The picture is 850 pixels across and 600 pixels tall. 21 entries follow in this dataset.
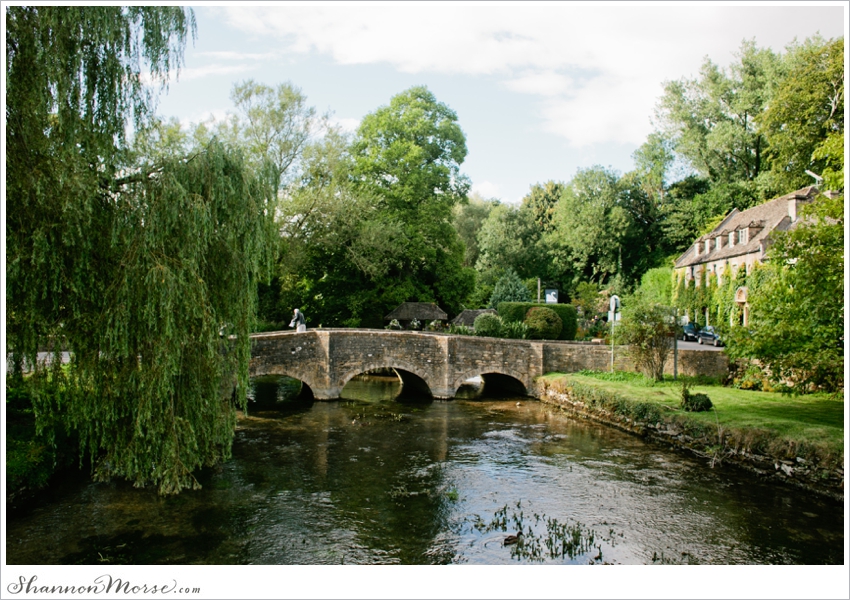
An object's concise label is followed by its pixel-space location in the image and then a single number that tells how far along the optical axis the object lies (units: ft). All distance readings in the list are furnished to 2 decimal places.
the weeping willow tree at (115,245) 28.63
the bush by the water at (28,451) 34.77
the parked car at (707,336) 100.18
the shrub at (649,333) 69.56
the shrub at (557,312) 101.45
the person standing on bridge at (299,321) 74.13
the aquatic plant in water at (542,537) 31.73
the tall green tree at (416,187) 103.19
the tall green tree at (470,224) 183.73
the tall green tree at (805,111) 92.32
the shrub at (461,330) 93.09
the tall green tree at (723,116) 134.31
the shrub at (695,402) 54.85
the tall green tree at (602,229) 157.38
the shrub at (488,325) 88.48
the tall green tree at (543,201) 180.65
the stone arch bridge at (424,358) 71.31
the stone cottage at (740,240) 102.89
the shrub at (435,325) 100.32
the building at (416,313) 98.53
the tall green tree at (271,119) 89.40
